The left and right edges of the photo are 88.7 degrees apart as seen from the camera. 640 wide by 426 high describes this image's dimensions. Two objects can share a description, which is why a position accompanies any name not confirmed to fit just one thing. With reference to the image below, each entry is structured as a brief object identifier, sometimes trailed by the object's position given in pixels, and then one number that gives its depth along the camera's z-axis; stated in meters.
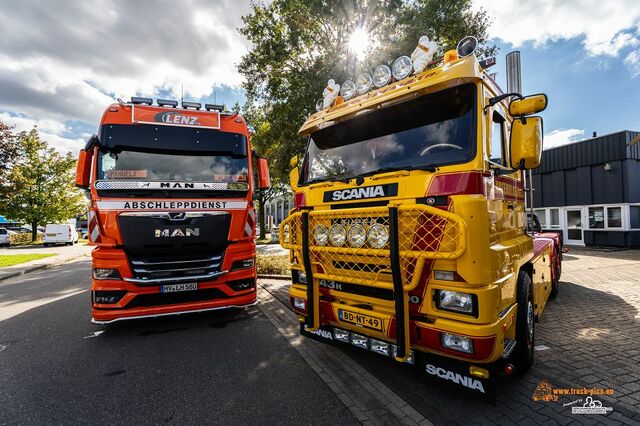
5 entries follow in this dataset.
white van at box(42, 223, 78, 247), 26.05
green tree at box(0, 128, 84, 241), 26.86
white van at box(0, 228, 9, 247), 25.50
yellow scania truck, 2.52
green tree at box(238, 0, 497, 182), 10.57
